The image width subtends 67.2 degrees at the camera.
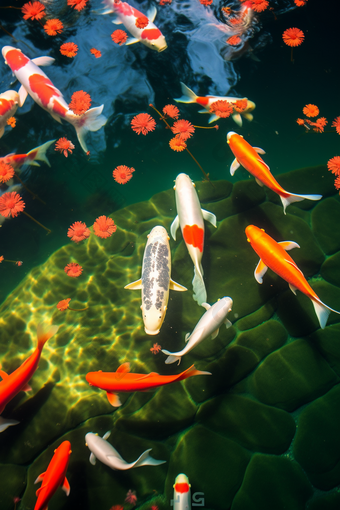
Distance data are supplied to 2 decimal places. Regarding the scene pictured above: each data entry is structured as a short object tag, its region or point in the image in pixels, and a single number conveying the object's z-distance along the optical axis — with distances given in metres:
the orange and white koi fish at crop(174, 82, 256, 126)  4.62
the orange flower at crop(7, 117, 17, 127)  4.63
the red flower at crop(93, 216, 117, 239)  4.19
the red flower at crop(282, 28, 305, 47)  4.82
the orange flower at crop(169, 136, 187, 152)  4.29
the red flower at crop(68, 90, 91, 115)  4.07
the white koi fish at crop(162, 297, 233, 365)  3.06
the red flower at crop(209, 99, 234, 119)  4.48
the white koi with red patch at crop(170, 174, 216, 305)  3.45
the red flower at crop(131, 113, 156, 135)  4.31
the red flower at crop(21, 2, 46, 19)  4.67
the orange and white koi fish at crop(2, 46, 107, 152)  4.17
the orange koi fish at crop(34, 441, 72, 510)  2.77
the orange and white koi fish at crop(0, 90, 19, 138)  4.34
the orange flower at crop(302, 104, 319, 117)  4.67
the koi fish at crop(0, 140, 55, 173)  4.64
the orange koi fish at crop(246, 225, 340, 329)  3.03
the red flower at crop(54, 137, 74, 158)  4.43
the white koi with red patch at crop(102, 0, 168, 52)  4.56
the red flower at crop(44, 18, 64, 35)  4.72
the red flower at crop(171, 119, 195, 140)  4.33
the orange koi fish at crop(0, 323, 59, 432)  3.18
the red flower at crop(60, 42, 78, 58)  4.68
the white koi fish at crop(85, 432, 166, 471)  2.94
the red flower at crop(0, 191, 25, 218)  4.25
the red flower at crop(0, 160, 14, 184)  4.18
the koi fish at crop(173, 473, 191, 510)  2.86
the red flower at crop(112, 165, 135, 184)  4.49
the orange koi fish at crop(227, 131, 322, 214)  3.43
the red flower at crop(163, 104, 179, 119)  4.37
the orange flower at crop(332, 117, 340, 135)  4.45
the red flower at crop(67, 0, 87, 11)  4.77
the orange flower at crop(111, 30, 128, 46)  4.65
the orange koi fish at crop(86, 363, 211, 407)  2.90
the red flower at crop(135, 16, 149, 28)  4.42
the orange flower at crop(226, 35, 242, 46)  4.82
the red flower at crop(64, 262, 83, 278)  4.10
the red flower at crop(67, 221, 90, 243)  4.23
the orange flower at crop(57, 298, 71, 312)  3.93
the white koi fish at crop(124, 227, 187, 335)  3.26
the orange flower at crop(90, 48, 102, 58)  4.79
